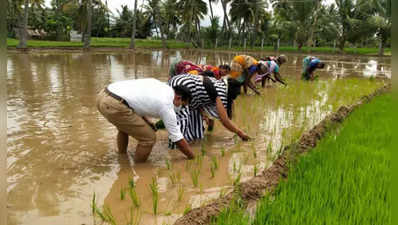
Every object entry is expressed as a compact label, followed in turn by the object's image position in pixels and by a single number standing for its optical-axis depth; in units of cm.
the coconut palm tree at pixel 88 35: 2348
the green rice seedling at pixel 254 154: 343
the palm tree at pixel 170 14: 3822
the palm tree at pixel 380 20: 2572
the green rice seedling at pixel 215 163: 305
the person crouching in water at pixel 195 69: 460
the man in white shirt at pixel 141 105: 286
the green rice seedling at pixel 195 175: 270
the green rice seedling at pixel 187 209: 216
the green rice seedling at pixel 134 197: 231
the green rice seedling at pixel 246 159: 335
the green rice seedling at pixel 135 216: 209
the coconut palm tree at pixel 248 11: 3466
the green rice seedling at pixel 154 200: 220
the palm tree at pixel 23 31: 2047
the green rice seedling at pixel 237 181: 271
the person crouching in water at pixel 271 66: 760
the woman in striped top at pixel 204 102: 335
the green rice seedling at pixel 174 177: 278
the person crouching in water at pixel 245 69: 598
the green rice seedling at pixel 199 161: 312
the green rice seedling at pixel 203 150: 340
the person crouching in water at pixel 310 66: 918
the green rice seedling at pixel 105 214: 207
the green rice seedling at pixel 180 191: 246
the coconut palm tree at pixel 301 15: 3123
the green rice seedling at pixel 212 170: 292
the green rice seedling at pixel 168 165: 302
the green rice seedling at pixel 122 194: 241
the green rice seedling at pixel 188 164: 315
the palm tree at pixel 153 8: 3611
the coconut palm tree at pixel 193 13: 3466
